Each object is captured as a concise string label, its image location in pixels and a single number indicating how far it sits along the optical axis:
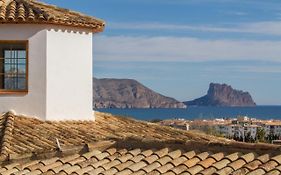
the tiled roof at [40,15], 14.42
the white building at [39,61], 14.52
